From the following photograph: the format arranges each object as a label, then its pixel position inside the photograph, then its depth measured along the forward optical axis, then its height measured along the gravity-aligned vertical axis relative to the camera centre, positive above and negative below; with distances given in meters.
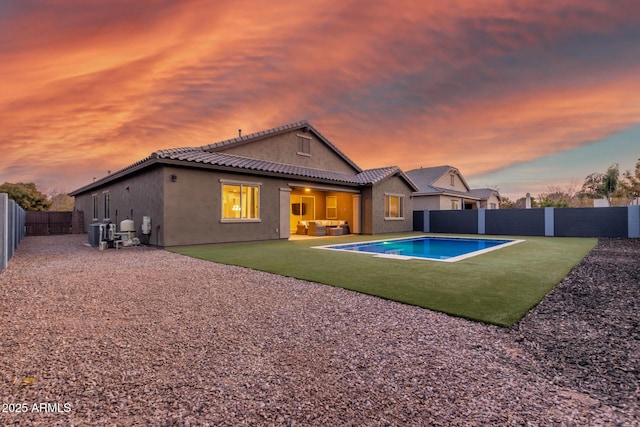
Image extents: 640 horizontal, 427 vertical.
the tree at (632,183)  27.90 +2.62
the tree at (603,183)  33.09 +3.07
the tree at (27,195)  24.06 +1.61
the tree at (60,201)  31.38 +1.48
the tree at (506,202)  38.13 +1.15
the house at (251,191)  10.98 +1.07
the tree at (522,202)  35.03 +1.02
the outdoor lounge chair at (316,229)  17.42 -0.93
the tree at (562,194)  36.38 +2.10
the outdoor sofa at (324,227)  17.48 -0.85
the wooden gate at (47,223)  19.81 -0.51
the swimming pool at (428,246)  10.27 -1.42
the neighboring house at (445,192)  24.61 +1.79
